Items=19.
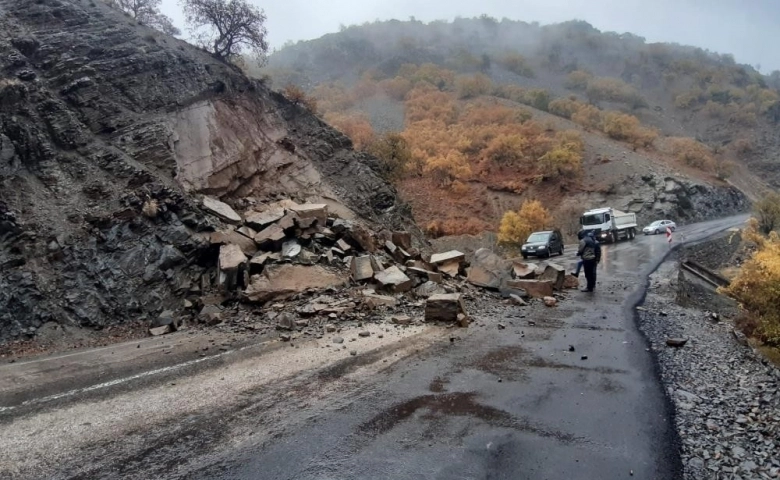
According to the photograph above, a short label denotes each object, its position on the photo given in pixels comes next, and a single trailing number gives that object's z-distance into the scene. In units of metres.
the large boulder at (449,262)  14.85
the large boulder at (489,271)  13.99
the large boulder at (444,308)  10.26
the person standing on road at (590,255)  13.71
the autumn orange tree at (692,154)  59.75
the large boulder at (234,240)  13.01
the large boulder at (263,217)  14.30
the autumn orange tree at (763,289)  10.03
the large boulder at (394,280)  12.33
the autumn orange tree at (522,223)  35.81
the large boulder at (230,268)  11.87
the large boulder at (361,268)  12.65
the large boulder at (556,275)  14.43
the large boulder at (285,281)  11.39
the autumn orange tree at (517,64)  109.75
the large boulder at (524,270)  14.76
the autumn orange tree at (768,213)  33.31
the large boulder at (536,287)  13.27
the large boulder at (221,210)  14.34
